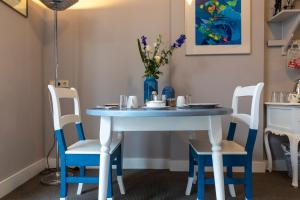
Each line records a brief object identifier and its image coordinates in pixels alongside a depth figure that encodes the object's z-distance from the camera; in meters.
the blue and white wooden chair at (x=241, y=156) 1.45
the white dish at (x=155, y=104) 1.48
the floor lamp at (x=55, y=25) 2.18
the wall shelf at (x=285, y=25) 2.36
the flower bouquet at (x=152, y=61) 1.97
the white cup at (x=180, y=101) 1.59
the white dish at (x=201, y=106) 1.43
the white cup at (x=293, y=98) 2.21
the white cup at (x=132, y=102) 1.50
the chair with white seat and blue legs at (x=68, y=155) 1.47
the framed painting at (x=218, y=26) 2.43
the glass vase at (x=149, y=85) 1.96
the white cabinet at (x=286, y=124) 2.07
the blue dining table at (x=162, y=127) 1.33
